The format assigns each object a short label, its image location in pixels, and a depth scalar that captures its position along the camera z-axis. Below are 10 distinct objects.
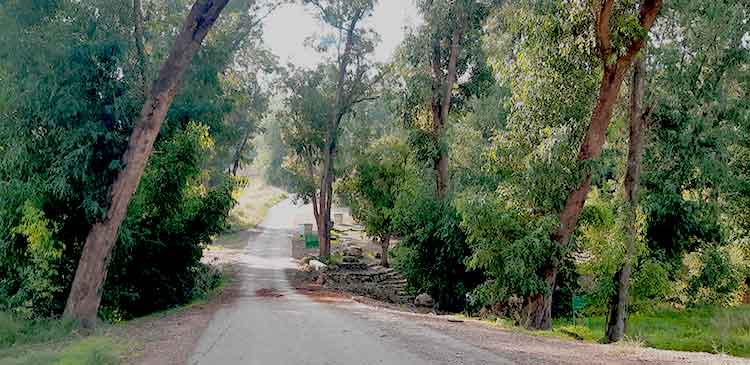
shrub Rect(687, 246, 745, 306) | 22.19
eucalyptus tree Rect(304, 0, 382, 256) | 29.91
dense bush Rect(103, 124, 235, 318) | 15.52
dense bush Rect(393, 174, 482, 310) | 20.97
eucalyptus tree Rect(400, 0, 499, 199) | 22.52
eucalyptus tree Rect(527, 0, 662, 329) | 12.23
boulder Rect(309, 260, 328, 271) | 28.66
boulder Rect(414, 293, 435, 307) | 22.56
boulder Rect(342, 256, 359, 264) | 34.46
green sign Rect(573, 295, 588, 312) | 15.69
